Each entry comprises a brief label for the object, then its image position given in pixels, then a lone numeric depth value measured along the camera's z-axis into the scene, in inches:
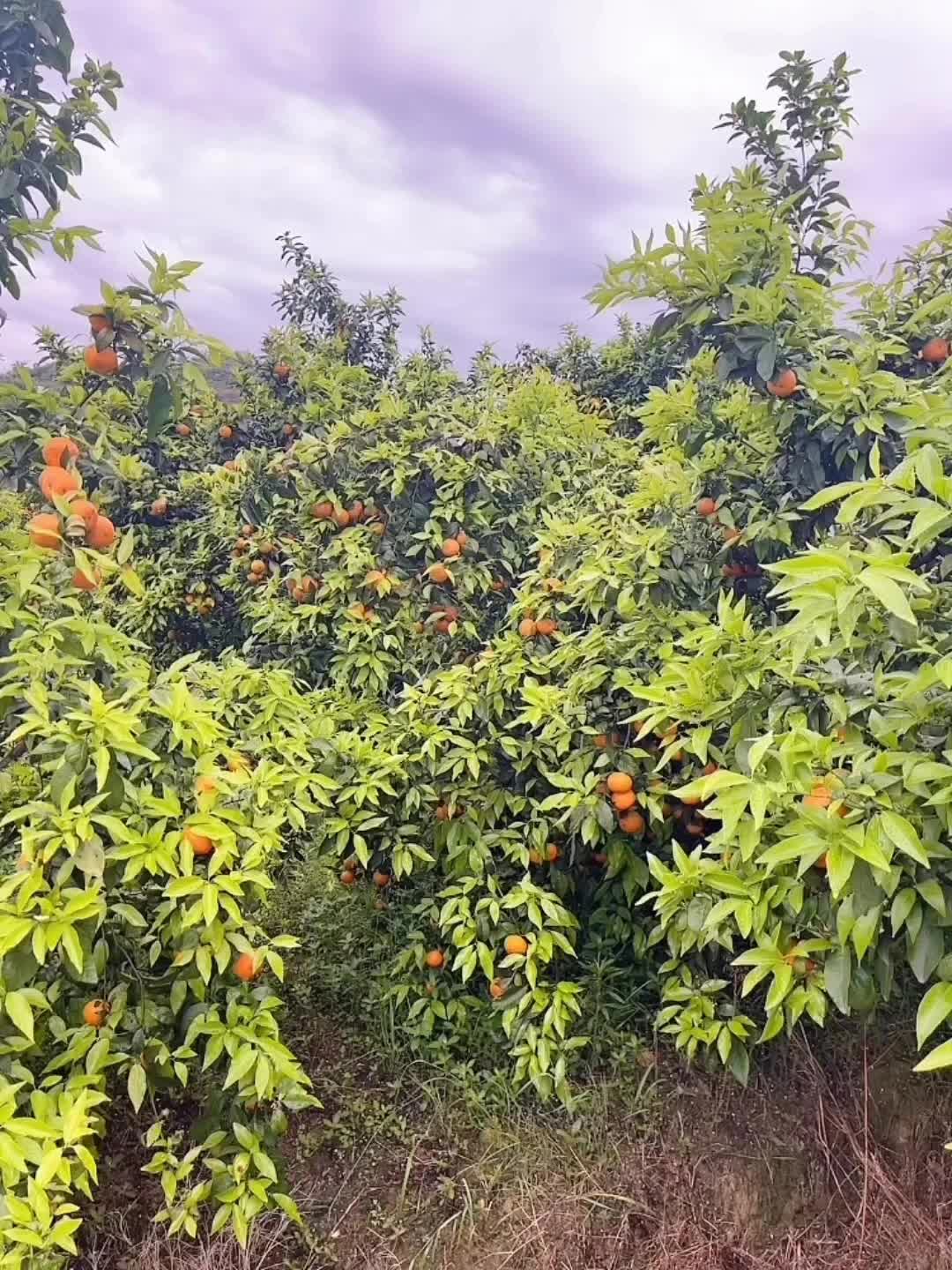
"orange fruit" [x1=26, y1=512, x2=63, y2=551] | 64.7
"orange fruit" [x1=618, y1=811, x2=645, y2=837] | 89.9
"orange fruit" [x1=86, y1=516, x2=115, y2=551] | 68.6
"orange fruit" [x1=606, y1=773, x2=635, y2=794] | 88.4
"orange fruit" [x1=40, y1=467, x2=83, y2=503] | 65.7
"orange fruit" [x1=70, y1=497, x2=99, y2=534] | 66.5
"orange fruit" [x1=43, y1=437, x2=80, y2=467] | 67.6
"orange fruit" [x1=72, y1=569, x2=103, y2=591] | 67.1
